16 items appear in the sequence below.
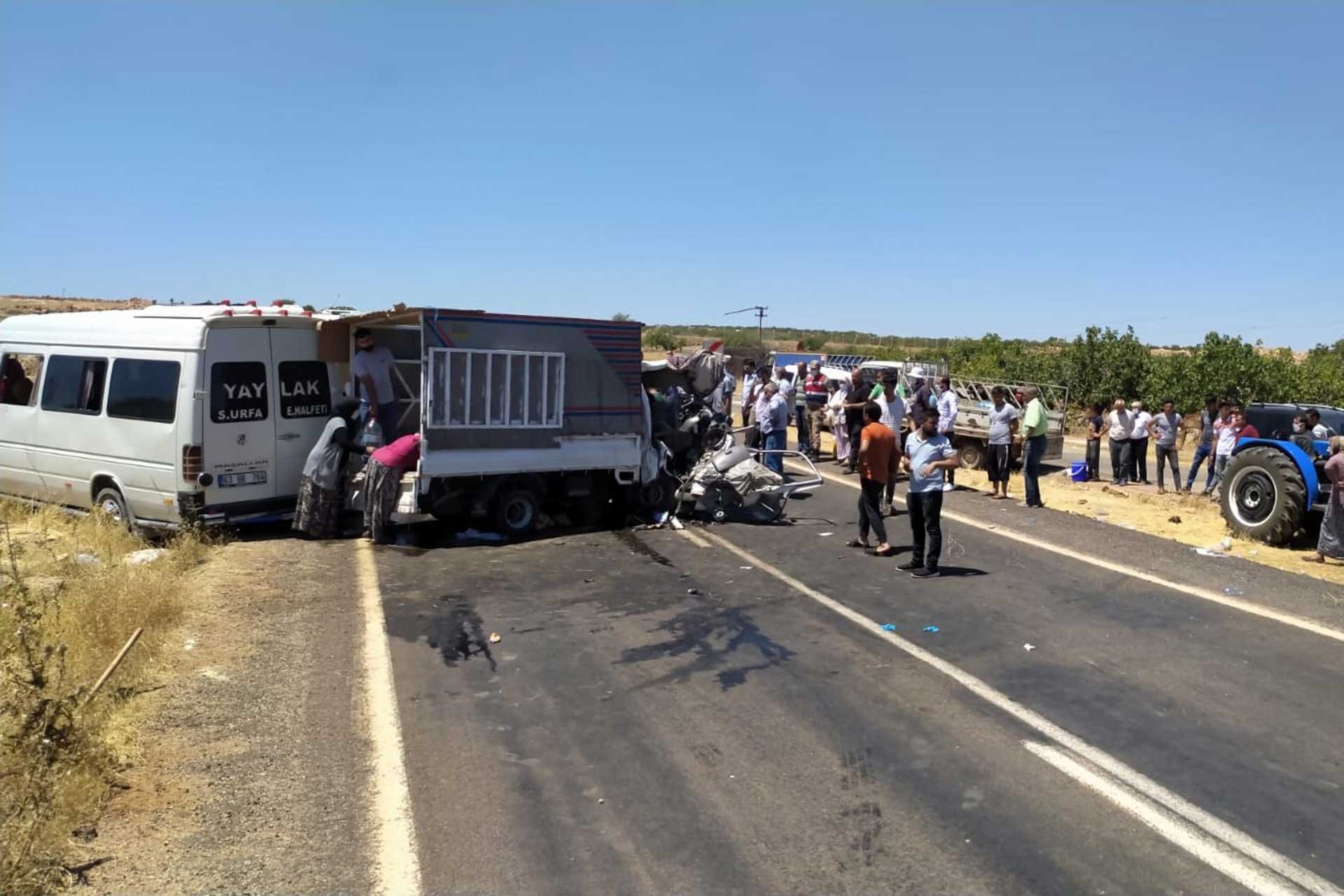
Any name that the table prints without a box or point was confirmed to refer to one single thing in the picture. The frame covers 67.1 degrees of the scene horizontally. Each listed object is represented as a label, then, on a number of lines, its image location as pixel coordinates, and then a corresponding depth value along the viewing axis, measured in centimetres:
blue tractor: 1191
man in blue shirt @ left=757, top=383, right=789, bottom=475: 1672
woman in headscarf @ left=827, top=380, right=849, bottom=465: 1914
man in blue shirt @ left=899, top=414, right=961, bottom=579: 996
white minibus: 1038
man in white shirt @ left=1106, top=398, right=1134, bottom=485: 1839
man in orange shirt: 1095
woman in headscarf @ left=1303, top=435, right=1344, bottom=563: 1074
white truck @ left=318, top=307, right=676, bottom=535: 1094
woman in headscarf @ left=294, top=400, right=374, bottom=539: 1105
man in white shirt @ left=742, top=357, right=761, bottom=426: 1938
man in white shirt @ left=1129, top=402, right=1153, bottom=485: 1816
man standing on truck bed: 1170
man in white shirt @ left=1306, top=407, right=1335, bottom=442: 1315
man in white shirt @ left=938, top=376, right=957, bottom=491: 1669
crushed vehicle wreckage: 1317
